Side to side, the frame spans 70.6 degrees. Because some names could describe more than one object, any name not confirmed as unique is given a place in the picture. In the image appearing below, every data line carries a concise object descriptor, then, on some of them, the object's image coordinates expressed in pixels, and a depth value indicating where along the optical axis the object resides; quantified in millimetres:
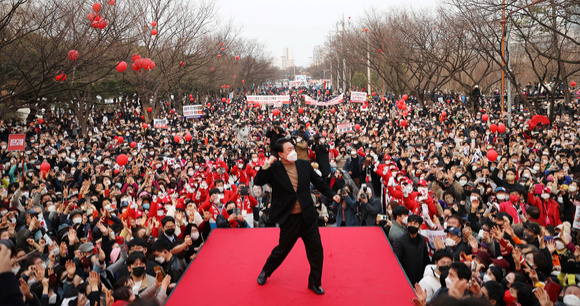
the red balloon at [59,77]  7654
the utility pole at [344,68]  47438
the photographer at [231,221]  5664
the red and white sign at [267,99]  21812
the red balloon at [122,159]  9969
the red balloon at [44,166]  10336
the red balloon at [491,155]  8930
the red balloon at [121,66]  8055
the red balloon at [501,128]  12837
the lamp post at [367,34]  26445
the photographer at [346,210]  6547
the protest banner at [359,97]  20869
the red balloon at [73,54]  7454
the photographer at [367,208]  6408
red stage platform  3713
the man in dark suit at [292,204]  3740
